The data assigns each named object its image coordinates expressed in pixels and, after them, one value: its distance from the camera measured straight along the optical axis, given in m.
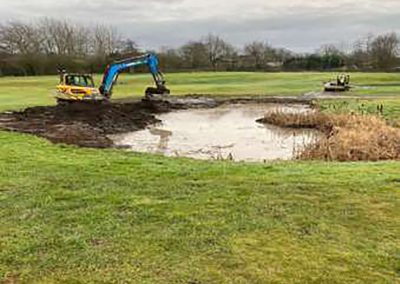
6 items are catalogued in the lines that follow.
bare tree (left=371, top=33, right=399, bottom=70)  75.12
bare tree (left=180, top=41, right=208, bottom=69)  79.25
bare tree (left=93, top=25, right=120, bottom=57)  84.27
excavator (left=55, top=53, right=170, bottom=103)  27.42
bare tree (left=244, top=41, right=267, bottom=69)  83.28
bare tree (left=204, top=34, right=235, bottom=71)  85.51
